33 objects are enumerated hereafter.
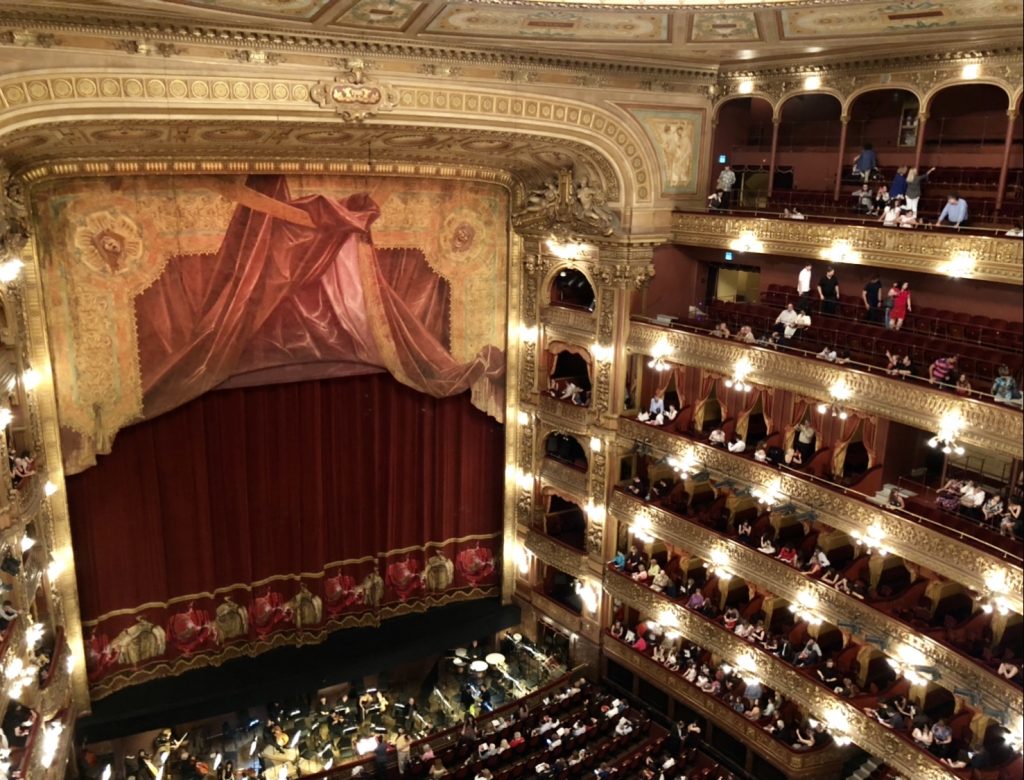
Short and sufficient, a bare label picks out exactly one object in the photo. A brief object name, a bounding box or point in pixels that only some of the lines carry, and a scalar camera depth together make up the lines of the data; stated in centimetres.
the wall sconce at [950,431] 1327
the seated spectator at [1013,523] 1324
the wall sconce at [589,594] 1969
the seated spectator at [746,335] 1647
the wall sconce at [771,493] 1609
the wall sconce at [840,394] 1472
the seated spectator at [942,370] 1378
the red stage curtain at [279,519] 1750
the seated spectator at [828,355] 1503
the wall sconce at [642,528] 1844
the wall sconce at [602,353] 1853
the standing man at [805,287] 1645
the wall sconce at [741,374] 1628
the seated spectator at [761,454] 1650
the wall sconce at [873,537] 1455
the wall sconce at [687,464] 1758
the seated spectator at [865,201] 1590
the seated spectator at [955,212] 1406
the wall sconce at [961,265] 1338
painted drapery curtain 1620
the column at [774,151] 1666
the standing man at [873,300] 1574
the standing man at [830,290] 1628
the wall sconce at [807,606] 1573
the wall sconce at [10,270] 1321
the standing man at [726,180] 1800
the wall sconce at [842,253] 1507
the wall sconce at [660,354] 1770
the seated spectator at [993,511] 1389
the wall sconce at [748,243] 1658
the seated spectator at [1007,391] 1276
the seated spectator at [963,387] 1316
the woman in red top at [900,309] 1513
